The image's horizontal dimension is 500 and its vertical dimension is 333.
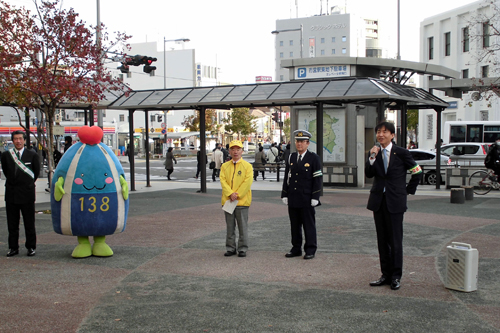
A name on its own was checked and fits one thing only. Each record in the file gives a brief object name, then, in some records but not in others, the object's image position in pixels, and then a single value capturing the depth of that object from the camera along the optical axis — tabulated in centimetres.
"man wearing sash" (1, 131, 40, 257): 846
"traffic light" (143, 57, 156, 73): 2159
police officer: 800
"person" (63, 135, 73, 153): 1883
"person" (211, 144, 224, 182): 2562
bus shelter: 1620
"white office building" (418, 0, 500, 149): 4047
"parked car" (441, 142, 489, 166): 2378
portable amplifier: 617
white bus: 3041
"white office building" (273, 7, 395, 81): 11025
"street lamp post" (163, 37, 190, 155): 5478
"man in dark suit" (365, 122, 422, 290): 636
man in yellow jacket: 830
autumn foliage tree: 1332
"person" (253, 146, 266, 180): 2616
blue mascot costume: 811
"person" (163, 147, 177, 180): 2606
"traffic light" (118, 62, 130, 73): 1724
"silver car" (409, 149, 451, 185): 2172
